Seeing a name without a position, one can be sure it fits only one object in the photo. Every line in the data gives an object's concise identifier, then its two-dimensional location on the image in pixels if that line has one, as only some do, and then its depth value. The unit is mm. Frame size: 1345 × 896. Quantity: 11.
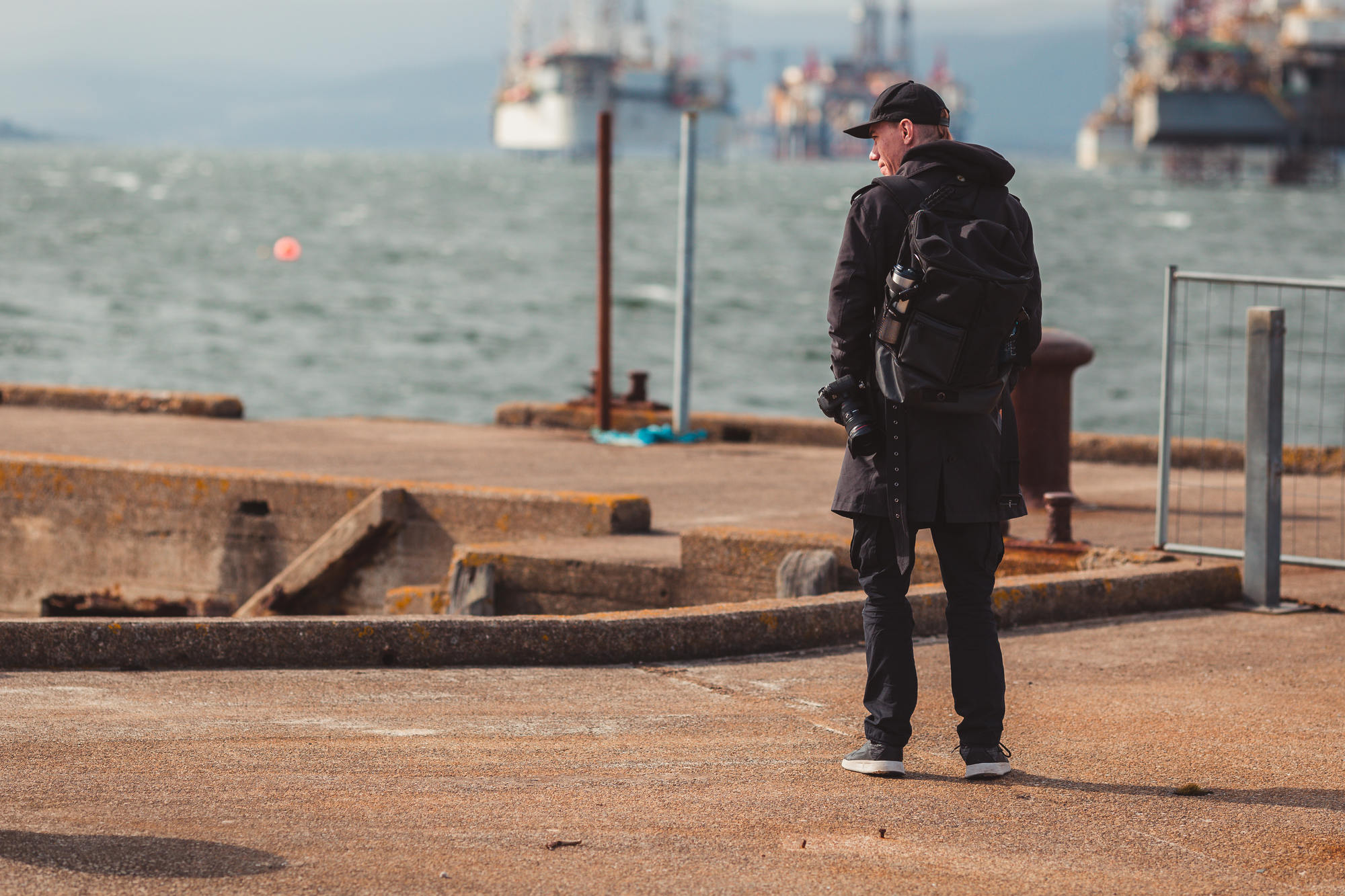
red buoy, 93000
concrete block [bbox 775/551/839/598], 14531
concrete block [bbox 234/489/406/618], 17609
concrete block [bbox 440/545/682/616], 15445
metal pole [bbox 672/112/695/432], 23203
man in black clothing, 8852
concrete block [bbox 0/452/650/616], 18047
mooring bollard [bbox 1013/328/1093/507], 17594
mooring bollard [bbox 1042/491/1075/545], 15570
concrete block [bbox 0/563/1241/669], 11344
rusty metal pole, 24234
